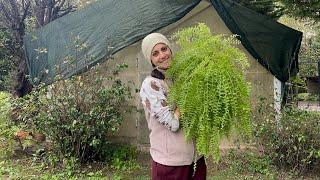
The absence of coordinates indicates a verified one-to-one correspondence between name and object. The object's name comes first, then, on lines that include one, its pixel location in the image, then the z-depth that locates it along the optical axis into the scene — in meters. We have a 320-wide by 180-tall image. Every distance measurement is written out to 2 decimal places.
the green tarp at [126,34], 5.53
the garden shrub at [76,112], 5.22
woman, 2.44
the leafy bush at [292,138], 4.78
